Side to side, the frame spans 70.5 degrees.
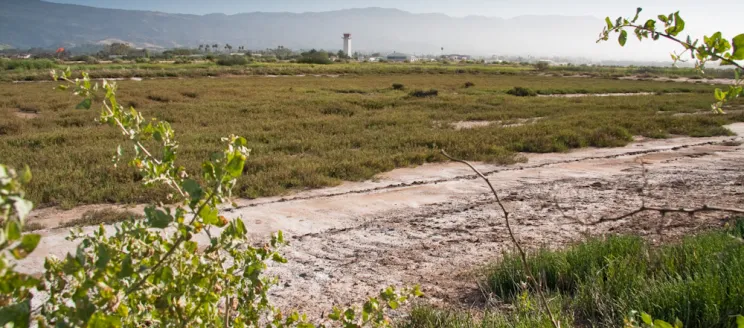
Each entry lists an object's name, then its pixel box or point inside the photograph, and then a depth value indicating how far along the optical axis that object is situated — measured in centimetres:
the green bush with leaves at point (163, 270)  129
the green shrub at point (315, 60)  9546
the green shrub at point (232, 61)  7619
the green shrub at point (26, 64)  5528
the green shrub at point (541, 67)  7969
